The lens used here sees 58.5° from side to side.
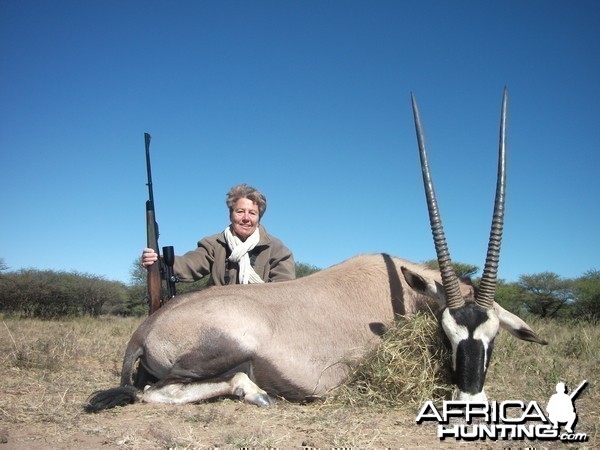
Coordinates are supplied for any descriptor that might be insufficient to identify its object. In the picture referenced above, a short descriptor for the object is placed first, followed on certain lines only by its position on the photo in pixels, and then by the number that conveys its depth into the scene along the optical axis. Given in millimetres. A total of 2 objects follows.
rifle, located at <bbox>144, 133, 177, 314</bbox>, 5336
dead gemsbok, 3811
